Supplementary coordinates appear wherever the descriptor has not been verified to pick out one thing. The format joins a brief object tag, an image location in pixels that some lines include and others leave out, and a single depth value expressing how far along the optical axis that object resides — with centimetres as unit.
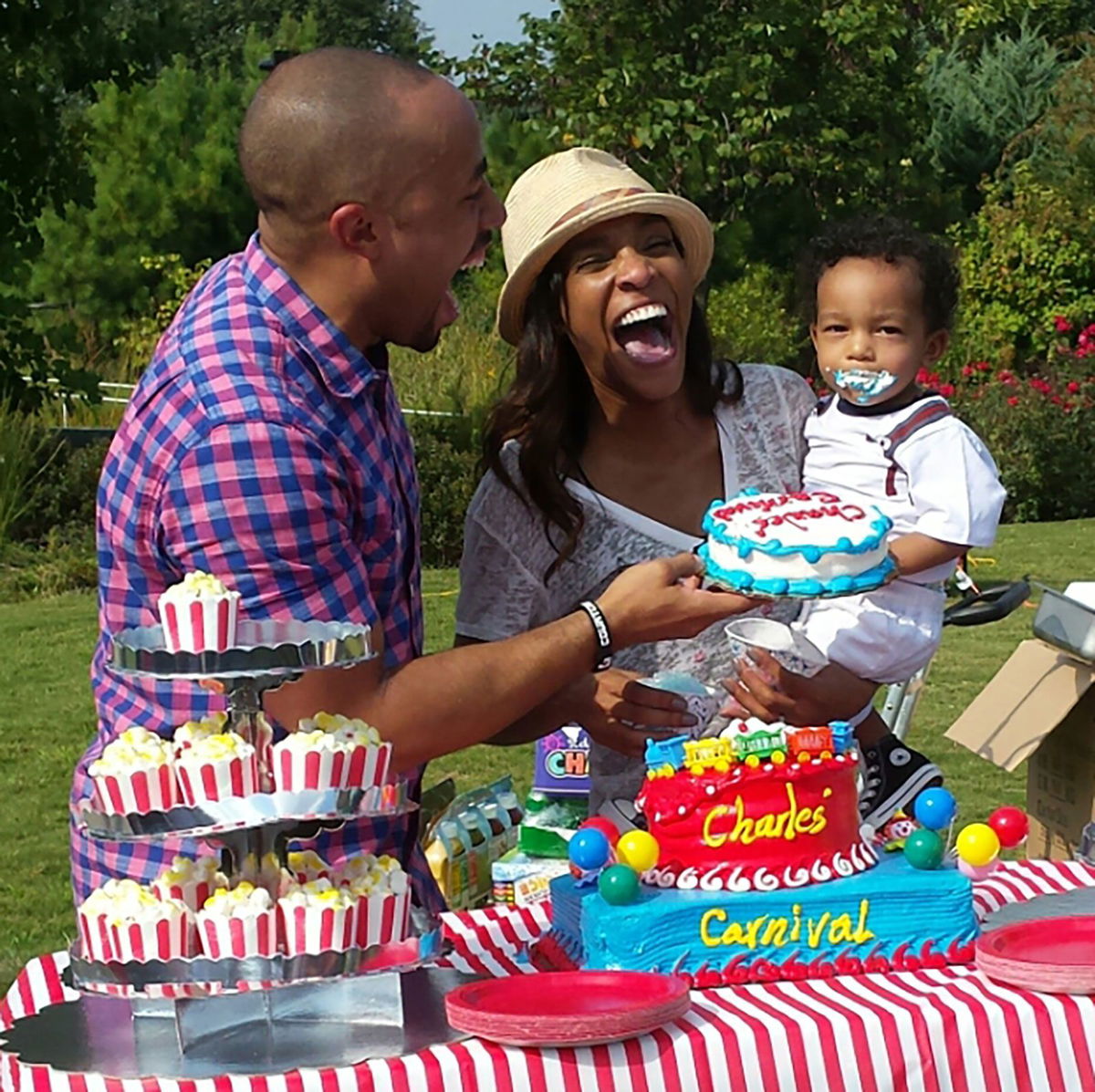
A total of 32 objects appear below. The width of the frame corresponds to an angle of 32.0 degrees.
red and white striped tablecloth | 246
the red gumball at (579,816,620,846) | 297
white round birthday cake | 285
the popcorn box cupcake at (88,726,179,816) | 233
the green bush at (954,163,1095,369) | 1991
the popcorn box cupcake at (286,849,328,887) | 244
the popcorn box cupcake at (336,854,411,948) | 240
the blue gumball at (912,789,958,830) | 294
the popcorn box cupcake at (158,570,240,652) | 232
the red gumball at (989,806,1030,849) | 301
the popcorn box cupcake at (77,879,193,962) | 232
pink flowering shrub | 1589
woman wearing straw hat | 353
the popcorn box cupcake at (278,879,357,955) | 236
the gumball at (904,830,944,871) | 283
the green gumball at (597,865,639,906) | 272
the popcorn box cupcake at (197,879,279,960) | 235
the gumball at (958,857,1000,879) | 292
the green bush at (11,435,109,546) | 1389
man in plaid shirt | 251
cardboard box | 478
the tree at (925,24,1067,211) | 2347
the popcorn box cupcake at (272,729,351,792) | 233
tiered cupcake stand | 233
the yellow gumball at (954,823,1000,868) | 291
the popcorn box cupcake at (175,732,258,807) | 234
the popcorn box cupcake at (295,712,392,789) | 236
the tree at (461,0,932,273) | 1867
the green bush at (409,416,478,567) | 1358
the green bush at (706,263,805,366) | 1798
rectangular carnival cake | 275
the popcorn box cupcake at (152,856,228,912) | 239
